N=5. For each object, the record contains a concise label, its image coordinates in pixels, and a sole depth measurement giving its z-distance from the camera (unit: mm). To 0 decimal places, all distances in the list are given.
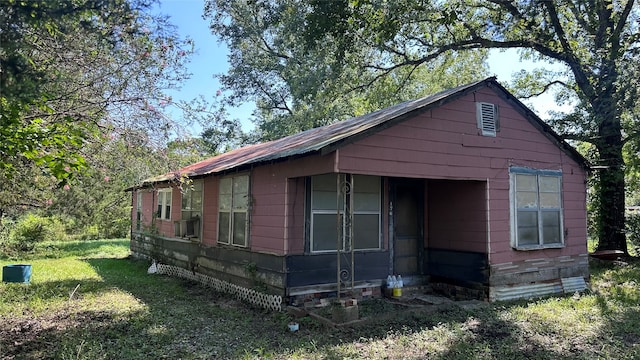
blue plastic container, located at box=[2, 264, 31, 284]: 10102
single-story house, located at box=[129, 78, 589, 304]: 7266
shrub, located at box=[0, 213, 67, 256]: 16539
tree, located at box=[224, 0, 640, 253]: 11648
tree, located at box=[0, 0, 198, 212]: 3713
